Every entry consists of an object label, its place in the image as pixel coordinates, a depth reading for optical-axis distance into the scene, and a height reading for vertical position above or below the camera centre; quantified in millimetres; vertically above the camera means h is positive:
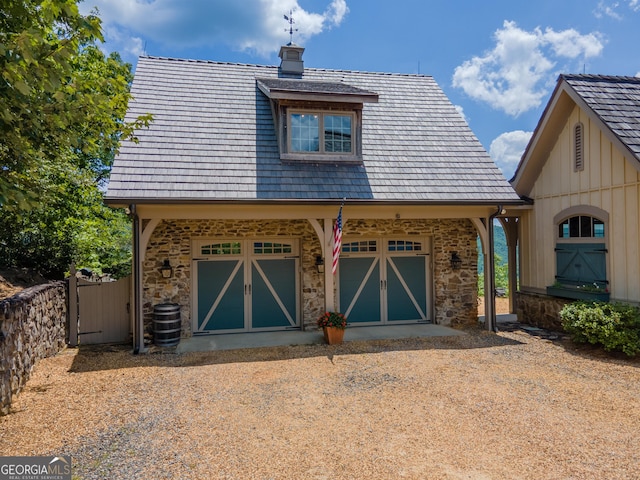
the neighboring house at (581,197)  8453 +960
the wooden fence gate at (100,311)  8966 -1368
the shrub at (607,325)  7707 -1576
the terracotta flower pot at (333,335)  8523 -1813
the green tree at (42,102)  3816 +1517
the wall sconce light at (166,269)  8859 -493
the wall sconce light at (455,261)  10327 -449
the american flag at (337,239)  8297 +88
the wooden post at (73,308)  8836 -1290
